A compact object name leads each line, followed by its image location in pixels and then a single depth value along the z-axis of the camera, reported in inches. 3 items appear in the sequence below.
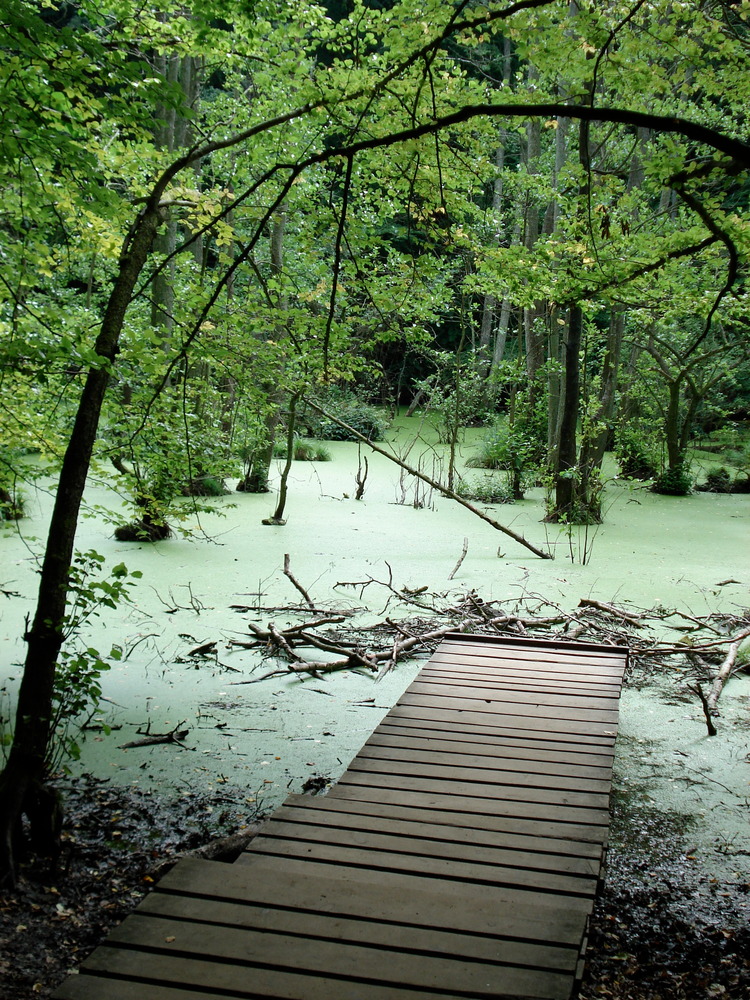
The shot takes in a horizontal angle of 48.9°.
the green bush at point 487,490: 396.5
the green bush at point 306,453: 493.0
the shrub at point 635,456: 464.6
